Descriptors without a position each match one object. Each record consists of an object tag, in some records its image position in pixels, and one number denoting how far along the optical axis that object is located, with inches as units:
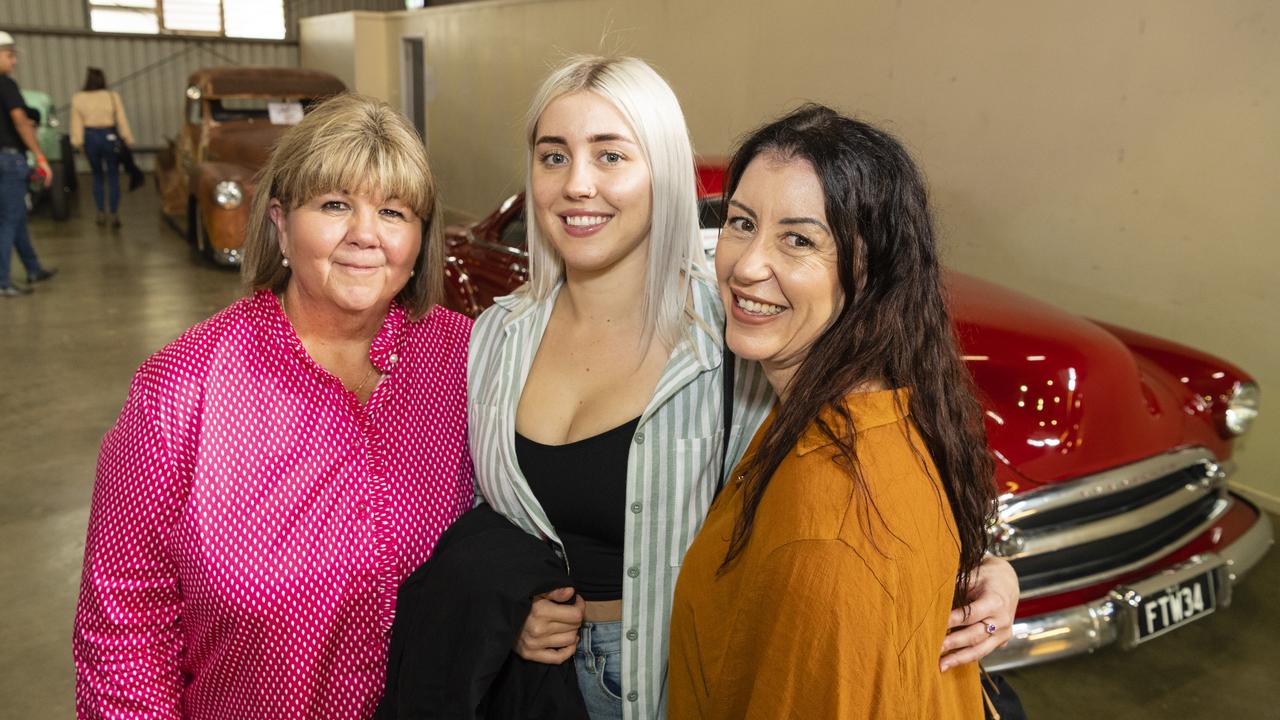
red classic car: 103.7
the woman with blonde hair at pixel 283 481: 56.8
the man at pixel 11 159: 301.3
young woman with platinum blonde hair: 60.4
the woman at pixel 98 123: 432.8
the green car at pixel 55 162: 478.0
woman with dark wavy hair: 41.2
